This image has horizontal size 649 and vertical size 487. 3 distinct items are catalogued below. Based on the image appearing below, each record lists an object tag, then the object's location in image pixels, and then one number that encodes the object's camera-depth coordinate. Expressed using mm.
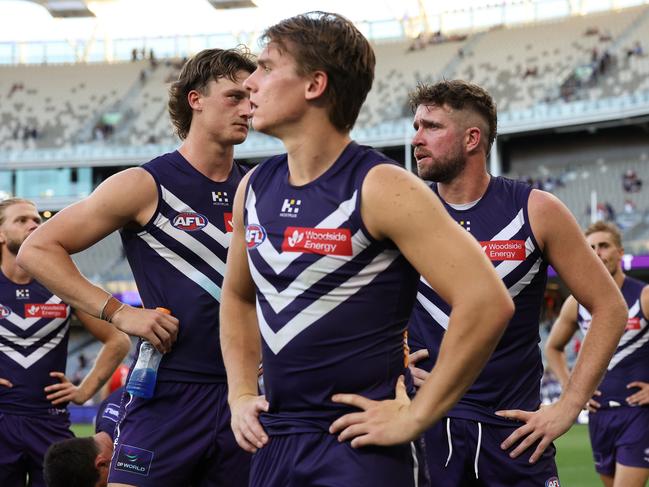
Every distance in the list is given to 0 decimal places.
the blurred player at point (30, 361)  6980
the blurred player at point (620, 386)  8695
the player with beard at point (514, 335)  4398
